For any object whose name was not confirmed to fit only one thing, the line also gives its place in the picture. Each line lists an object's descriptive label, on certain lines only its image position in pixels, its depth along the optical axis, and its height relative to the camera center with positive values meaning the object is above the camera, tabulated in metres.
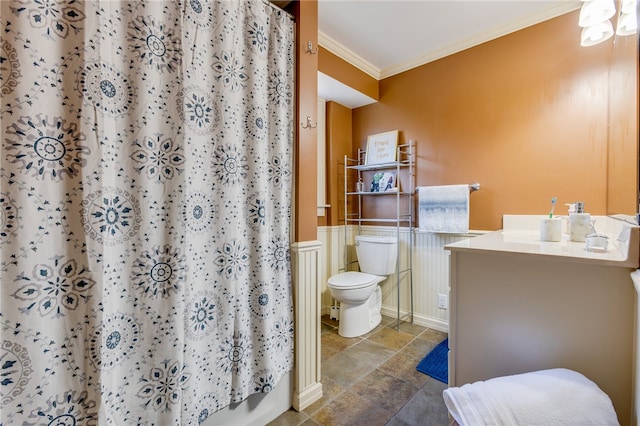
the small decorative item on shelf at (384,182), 2.64 +0.23
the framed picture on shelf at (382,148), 2.60 +0.57
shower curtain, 0.77 -0.01
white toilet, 2.17 -0.66
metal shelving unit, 2.53 +0.10
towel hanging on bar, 2.18 -0.03
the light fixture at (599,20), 1.20 +0.94
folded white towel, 0.66 -0.52
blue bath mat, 1.69 -1.09
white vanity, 0.82 -0.38
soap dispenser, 1.21 -0.11
